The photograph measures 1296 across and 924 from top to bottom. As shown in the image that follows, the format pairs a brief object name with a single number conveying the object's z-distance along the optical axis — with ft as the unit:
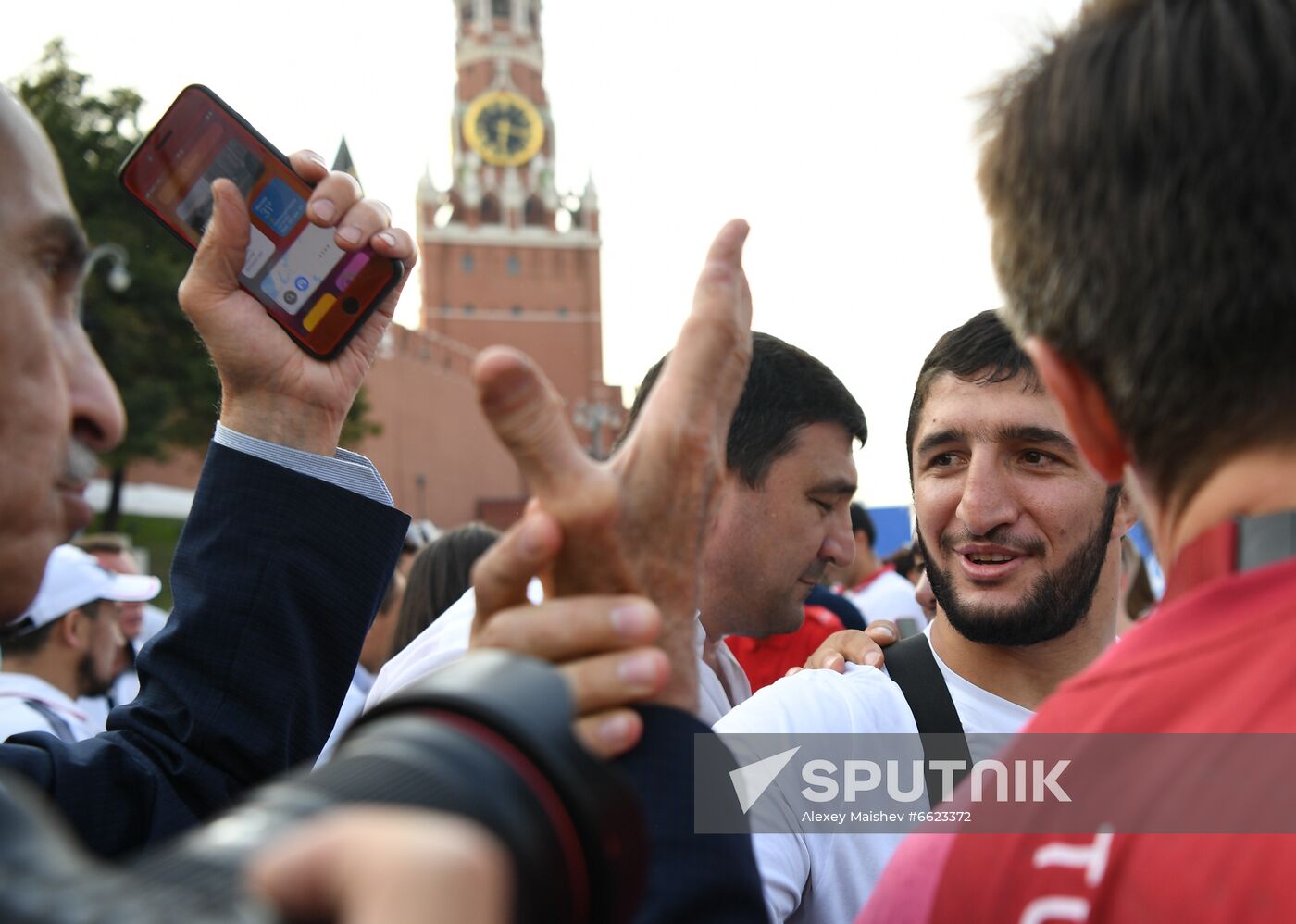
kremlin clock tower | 185.68
